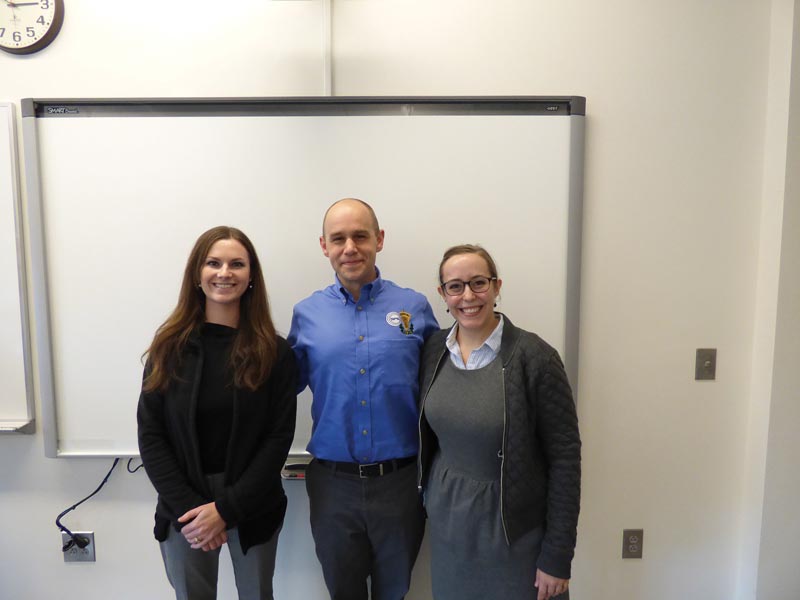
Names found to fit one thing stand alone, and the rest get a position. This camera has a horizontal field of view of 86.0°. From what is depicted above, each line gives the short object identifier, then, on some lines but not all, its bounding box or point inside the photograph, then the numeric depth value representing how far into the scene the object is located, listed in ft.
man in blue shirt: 4.18
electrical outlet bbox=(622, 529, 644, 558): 5.65
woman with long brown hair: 3.86
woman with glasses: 3.59
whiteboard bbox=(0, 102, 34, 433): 5.18
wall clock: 5.11
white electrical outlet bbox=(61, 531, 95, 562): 5.61
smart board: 5.14
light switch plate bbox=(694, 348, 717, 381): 5.49
